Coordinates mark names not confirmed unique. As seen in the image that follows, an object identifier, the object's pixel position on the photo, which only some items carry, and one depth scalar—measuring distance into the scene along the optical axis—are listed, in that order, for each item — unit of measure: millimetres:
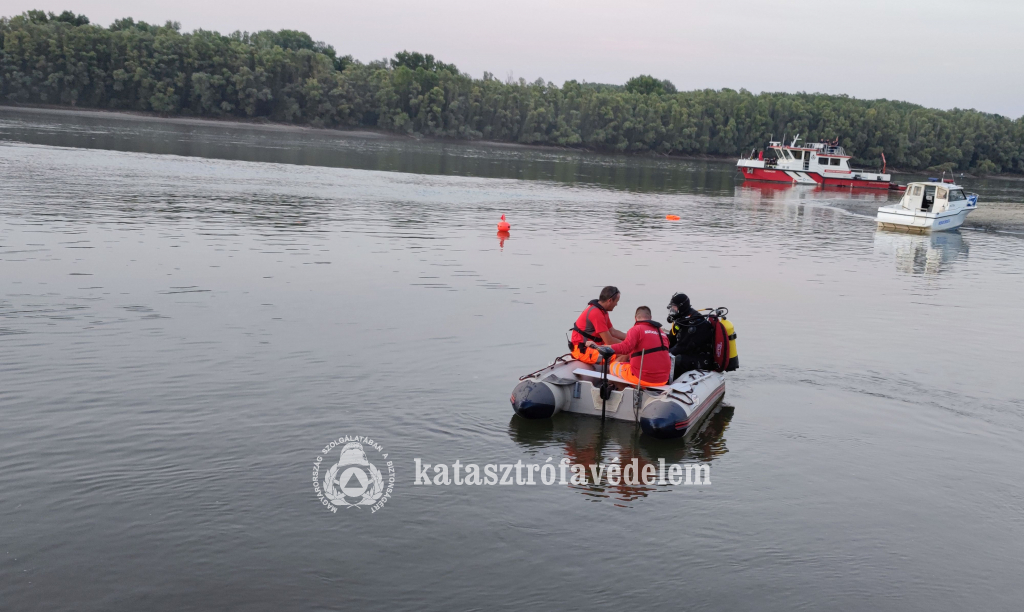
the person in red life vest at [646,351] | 12461
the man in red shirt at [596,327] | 13195
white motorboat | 42906
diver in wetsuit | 13906
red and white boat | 79562
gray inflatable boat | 11992
